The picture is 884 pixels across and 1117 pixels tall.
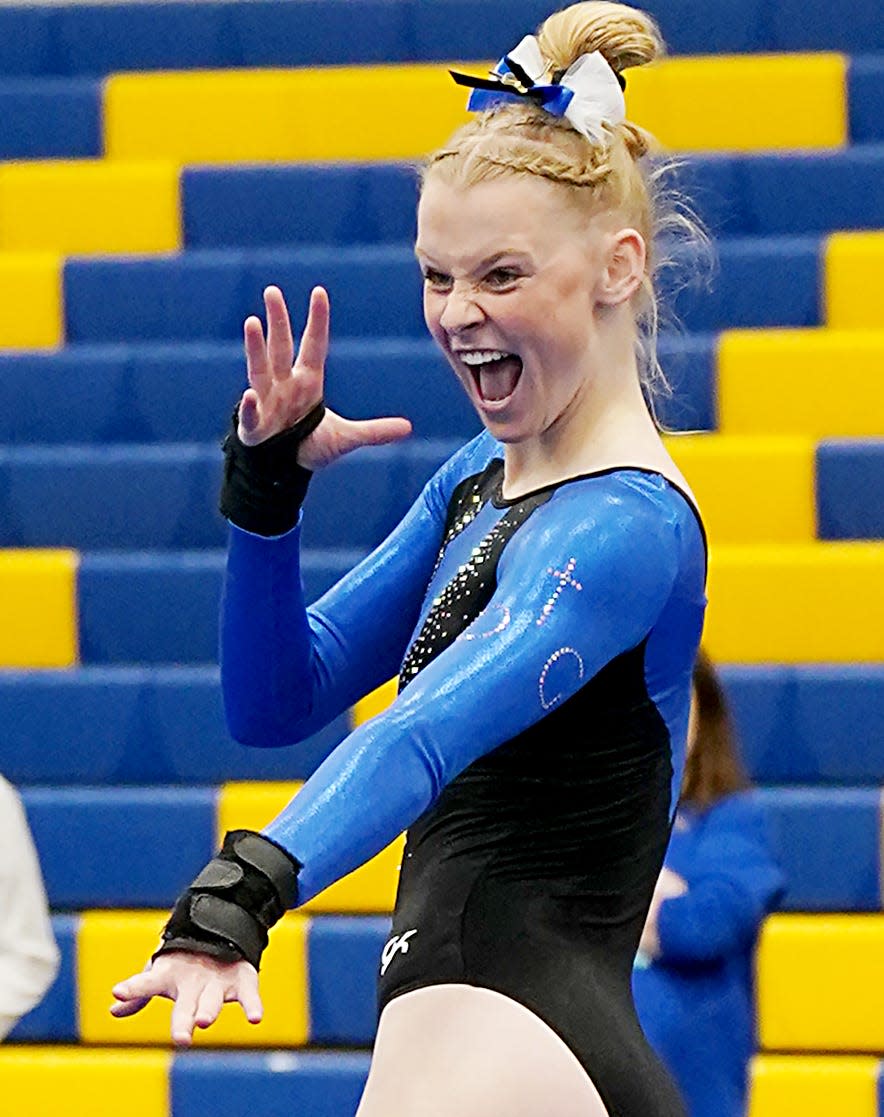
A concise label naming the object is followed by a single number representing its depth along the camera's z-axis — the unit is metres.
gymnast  6.74
